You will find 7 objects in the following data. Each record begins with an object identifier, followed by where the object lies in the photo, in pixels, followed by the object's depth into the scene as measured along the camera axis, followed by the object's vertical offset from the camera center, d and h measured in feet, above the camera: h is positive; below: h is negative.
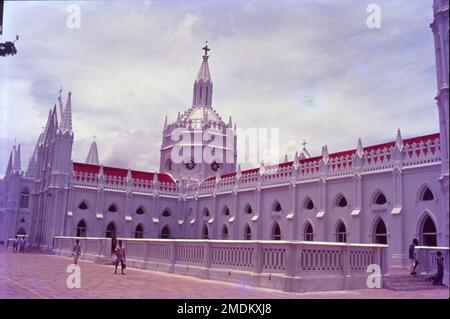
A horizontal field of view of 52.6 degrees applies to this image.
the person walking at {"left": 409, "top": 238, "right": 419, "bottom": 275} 74.40 -1.76
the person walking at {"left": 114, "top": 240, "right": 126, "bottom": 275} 73.36 -2.69
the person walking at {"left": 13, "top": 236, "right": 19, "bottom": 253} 151.53 -2.57
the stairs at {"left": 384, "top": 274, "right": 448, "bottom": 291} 61.25 -5.05
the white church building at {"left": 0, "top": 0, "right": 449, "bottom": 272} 98.99 +15.27
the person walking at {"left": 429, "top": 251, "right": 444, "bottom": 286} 69.77 -3.93
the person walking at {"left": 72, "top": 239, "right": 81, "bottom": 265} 84.45 -2.08
